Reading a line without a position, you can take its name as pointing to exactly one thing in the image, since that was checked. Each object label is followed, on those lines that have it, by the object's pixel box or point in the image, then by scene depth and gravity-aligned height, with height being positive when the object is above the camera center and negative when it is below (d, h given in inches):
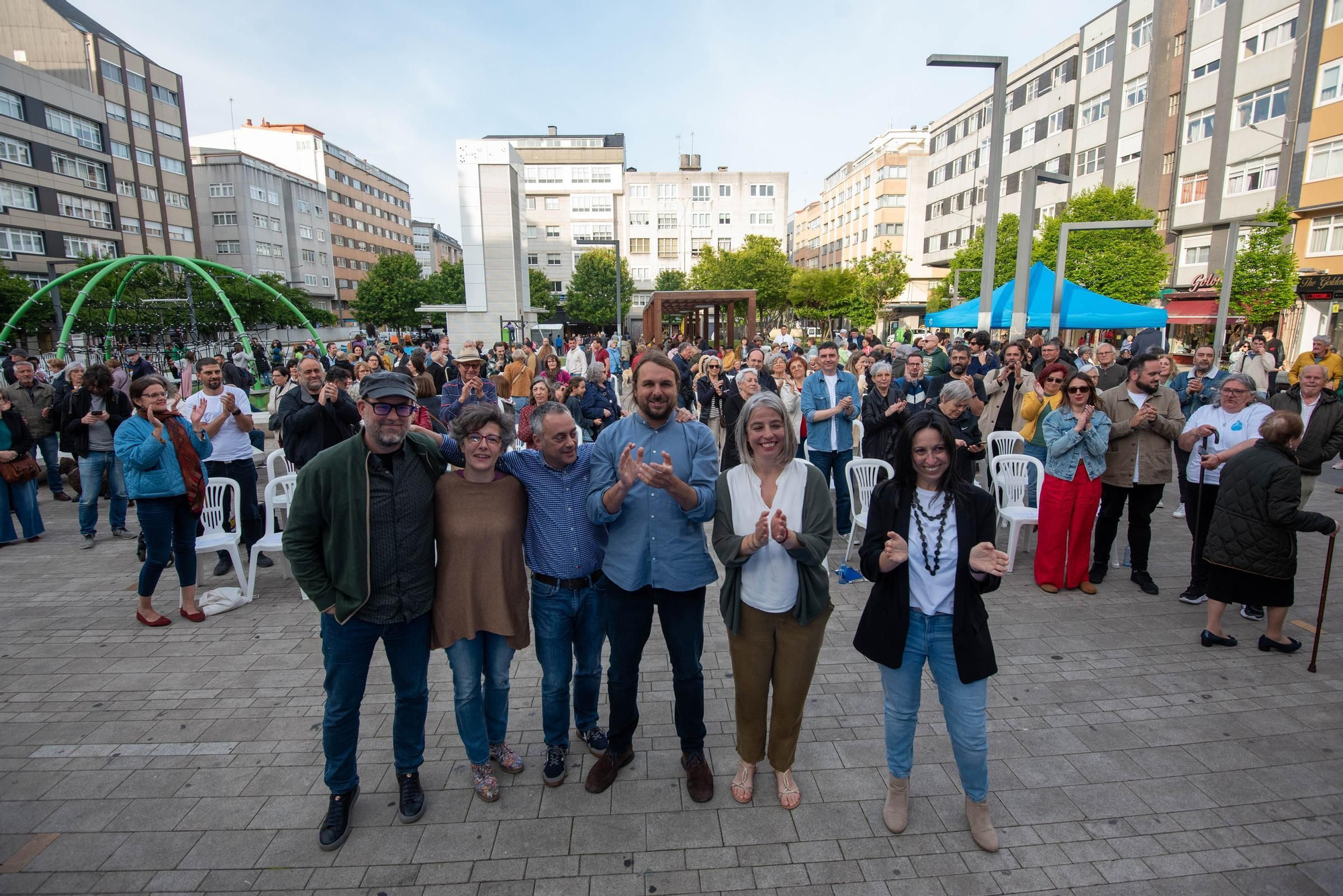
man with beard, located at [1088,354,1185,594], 218.5 -36.8
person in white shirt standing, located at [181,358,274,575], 239.6 -34.4
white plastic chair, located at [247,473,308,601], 224.1 -59.8
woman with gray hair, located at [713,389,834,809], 116.4 -41.2
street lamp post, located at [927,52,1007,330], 377.1 +105.8
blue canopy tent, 519.5 +20.4
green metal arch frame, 634.2 +63.2
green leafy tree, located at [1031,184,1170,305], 1114.1 +138.5
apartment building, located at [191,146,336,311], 2276.1 +463.5
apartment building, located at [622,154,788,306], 2815.0 +533.4
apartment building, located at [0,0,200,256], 1652.3 +604.0
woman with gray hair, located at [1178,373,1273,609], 204.5 -32.9
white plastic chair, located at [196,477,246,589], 221.3 -63.0
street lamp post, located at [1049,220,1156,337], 486.6 +62.4
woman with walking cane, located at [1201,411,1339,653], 168.9 -50.4
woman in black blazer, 111.9 -44.8
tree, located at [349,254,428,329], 2400.3 +173.7
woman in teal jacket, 192.1 -40.7
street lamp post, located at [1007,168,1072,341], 414.0 +53.3
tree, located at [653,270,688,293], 2568.9 +230.6
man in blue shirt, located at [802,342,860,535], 266.1 -28.9
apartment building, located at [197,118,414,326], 2743.6 +712.5
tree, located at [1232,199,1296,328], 987.9 +90.5
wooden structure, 901.2 +55.3
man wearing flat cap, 112.9 -38.5
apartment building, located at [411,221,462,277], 4318.4 +644.0
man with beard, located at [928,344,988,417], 290.0 -14.2
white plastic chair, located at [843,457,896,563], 248.4 -54.1
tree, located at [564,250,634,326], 2362.2 +179.9
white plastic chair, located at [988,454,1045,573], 250.2 -54.9
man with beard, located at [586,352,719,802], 119.1 -35.6
